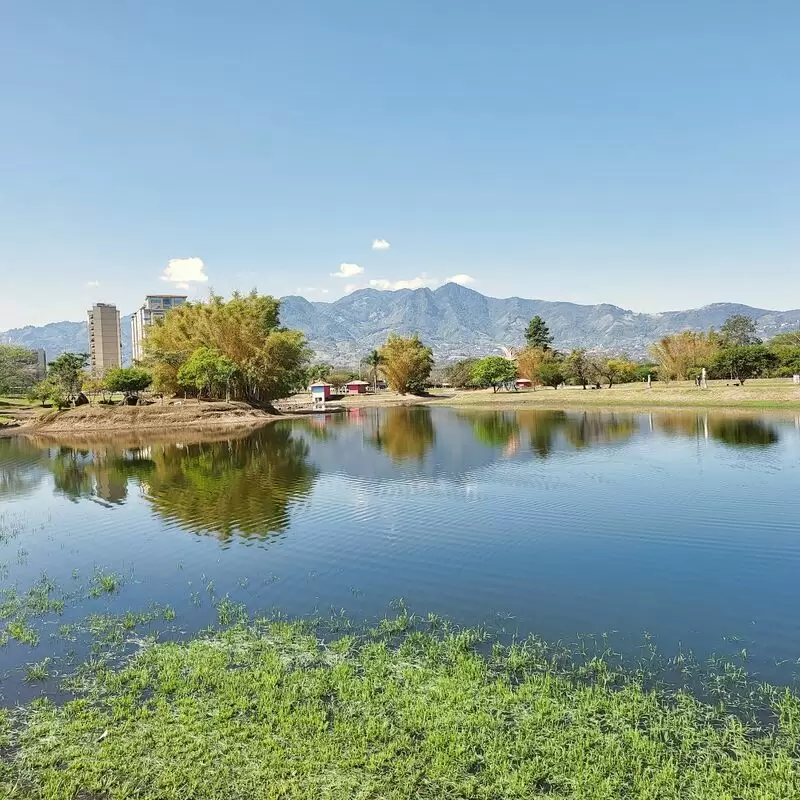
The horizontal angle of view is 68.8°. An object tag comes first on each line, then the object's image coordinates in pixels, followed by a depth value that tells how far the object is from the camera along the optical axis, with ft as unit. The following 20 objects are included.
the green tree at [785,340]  399.03
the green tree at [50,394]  247.27
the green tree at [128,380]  259.80
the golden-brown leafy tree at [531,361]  404.73
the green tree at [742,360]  294.87
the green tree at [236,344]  263.08
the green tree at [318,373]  503.61
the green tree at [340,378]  501.15
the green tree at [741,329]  513.78
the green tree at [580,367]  339.57
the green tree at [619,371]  349.82
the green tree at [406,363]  378.94
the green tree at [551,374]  368.77
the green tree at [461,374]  466.70
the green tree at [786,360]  300.20
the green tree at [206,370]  237.25
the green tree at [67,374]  248.73
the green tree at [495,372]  379.76
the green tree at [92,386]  334.46
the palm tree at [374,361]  476.17
